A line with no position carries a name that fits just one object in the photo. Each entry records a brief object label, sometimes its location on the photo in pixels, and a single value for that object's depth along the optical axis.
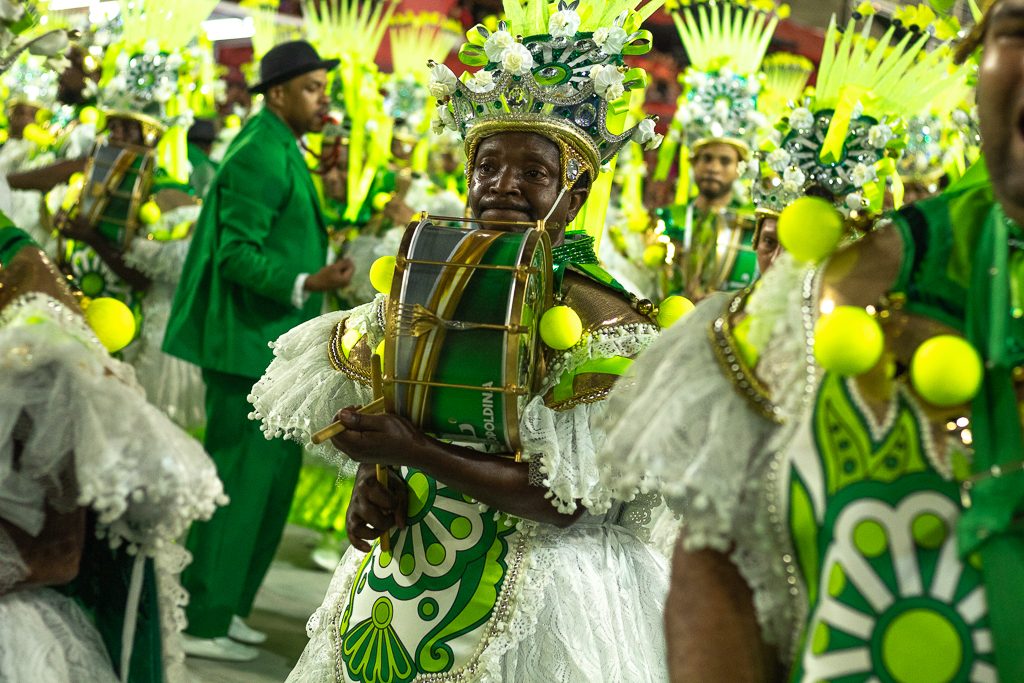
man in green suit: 4.48
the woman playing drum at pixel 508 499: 2.28
